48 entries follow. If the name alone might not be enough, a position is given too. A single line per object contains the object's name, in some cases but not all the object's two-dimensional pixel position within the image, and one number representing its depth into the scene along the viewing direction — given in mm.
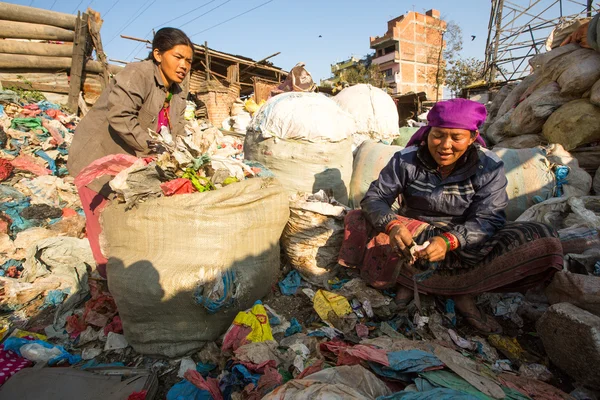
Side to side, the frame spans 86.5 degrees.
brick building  36234
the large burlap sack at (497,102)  5529
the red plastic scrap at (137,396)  1333
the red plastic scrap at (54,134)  4715
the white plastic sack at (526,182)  2754
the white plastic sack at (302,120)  2703
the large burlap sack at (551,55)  3748
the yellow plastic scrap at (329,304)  1950
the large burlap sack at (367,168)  3066
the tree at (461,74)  18047
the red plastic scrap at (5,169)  3756
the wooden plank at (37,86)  5617
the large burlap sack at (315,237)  2275
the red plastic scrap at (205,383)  1366
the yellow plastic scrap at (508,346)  1704
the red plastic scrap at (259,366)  1403
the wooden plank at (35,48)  5605
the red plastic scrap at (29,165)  4012
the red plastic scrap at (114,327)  1881
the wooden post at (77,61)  6266
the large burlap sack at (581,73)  3273
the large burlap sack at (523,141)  3662
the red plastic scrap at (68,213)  3418
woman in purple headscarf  1712
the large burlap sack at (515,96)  4545
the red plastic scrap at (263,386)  1240
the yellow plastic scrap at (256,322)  1678
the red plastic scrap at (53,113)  5469
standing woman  1979
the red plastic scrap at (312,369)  1215
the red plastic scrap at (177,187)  1750
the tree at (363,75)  21745
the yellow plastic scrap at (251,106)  9625
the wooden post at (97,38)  6445
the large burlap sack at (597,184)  3074
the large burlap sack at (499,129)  4133
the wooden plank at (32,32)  5616
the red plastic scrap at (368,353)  1186
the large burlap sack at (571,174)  2797
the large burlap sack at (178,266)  1634
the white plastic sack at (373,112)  4293
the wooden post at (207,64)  10140
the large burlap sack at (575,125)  3174
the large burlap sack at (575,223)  1947
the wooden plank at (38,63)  5570
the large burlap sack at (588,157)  3291
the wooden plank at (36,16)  5609
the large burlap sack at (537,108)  3604
